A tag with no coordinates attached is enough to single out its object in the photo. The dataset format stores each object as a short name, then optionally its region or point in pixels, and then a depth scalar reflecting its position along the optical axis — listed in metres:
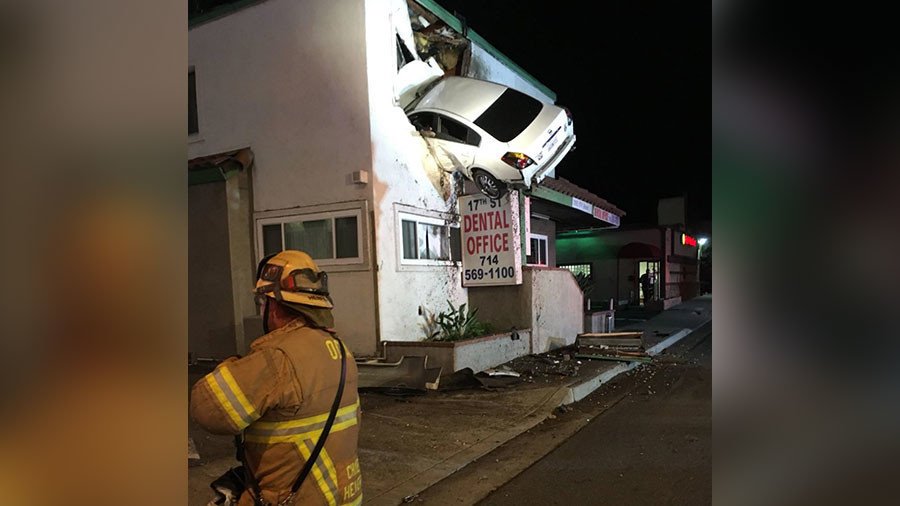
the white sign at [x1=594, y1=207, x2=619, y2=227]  14.42
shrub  9.65
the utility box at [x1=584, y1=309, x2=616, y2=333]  13.53
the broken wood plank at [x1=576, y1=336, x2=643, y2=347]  11.19
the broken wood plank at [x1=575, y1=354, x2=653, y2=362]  10.37
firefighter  1.86
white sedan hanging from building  9.27
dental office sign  9.56
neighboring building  23.95
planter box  8.24
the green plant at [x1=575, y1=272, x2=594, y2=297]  14.65
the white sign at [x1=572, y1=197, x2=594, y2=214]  12.99
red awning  23.75
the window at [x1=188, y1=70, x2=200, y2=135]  10.74
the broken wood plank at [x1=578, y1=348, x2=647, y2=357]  10.74
